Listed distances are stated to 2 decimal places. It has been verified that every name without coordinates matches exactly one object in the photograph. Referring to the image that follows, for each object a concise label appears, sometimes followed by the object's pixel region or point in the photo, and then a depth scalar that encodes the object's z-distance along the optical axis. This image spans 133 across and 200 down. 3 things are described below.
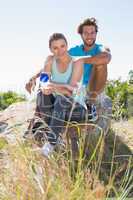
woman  2.51
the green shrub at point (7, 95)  12.28
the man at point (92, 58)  3.05
